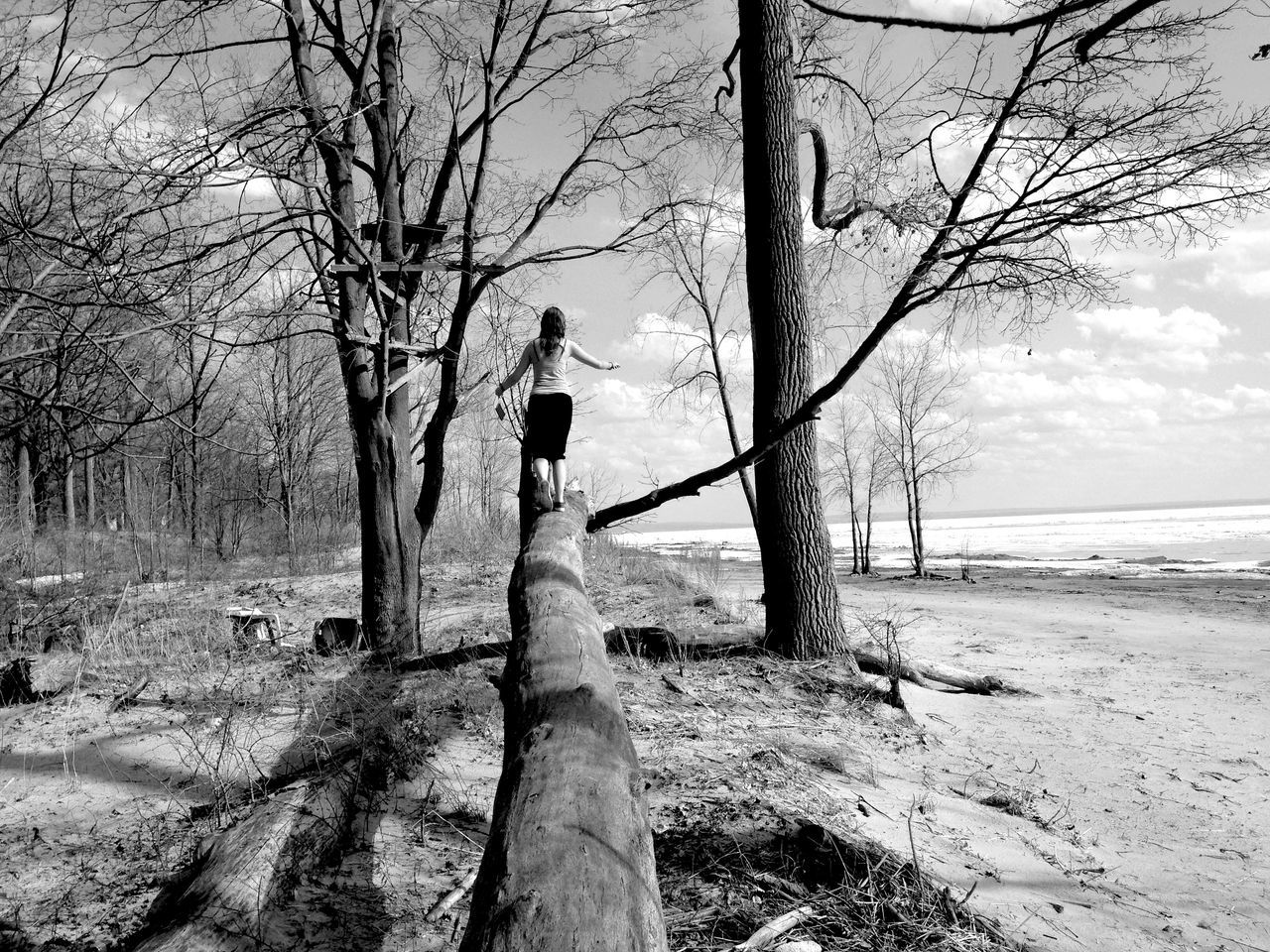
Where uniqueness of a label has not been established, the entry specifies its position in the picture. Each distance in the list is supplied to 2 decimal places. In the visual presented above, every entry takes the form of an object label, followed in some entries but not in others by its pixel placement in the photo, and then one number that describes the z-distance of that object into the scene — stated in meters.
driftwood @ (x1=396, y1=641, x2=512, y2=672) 6.50
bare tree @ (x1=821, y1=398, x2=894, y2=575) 28.33
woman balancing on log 6.18
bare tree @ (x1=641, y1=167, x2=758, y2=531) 15.95
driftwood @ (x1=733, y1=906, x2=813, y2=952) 2.40
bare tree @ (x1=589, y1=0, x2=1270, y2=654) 4.12
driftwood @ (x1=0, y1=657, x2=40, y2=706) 5.93
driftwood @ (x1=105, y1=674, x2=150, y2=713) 5.66
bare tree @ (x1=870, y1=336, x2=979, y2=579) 26.80
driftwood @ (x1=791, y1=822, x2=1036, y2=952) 2.75
